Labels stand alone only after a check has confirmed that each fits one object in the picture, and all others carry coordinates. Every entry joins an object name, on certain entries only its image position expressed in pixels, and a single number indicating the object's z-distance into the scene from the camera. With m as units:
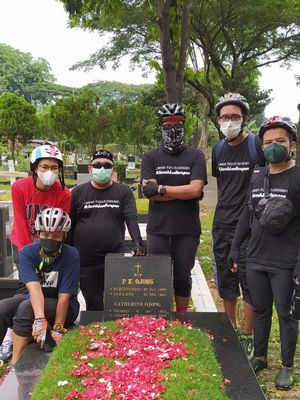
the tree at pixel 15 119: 29.16
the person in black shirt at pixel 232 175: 4.18
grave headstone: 4.11
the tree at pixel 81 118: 24.69
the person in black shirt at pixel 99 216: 4.37
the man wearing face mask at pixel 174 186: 4.32
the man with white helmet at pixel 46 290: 3.85
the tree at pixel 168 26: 7.77
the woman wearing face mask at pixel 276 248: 3.60
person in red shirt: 4.17
